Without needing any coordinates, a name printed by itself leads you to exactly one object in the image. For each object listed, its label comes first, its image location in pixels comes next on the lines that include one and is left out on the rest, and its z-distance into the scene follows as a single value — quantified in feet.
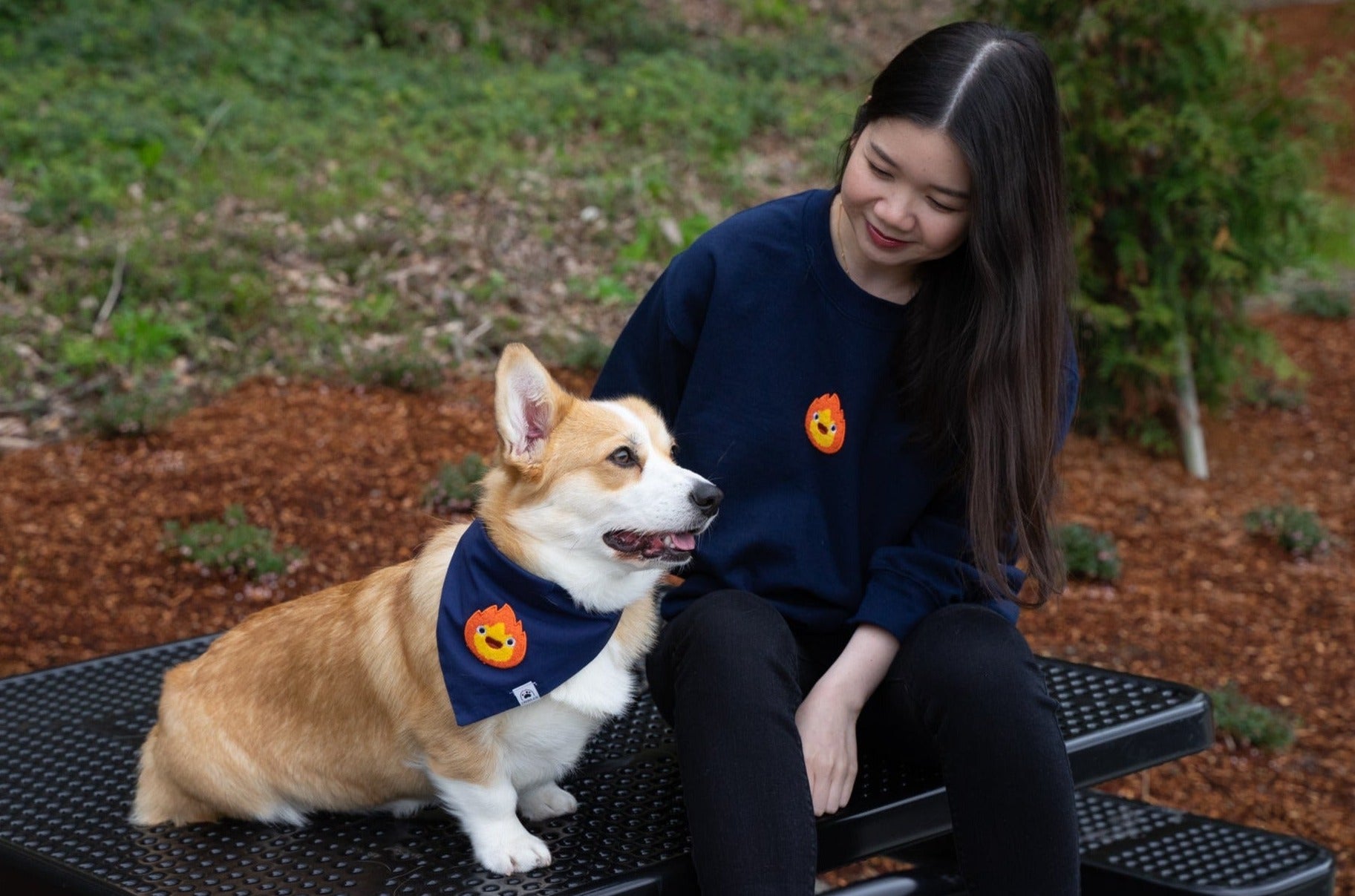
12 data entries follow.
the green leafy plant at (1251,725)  12.06
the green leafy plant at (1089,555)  14.78
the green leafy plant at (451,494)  14.07
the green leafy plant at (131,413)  14.97
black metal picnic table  6.89
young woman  6.93
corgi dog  6.86
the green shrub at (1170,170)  16.83
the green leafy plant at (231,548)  12.71
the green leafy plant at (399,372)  16.76
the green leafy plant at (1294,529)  15.58
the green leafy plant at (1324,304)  23.36
